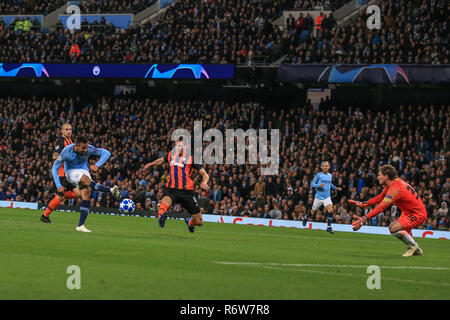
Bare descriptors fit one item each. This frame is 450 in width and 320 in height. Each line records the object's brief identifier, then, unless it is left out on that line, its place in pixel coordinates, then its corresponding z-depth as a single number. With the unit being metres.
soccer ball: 30.93
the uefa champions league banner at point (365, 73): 35.56
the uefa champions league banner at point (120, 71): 40.75
